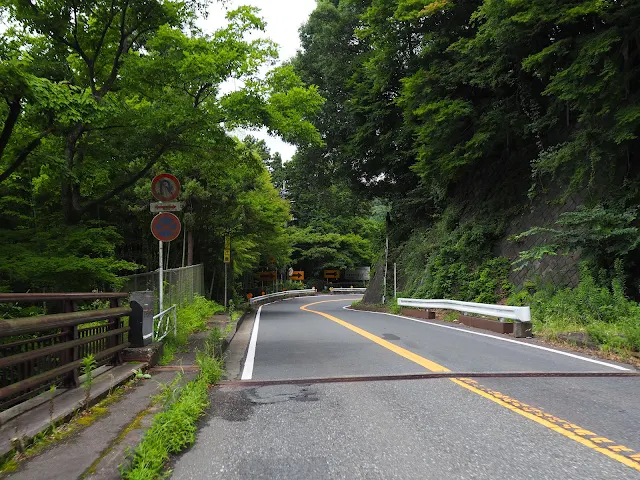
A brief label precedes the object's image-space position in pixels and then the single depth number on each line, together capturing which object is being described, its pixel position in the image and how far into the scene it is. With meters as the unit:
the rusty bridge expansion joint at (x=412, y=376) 5.95
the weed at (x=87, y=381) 4.48
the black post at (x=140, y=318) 6.82
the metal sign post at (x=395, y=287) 24.12
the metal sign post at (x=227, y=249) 21.17
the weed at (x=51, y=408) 3.79
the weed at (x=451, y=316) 14.92
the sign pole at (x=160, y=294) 8.10
